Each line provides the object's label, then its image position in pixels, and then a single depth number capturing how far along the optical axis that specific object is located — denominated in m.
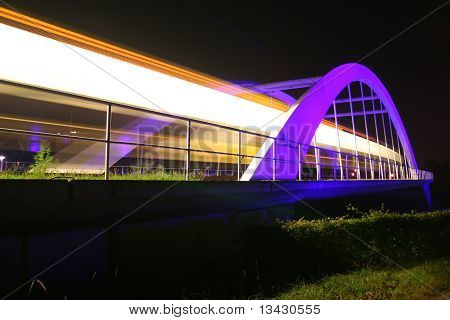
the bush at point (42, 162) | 5.69
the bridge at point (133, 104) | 9.38
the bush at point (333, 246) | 6.45
